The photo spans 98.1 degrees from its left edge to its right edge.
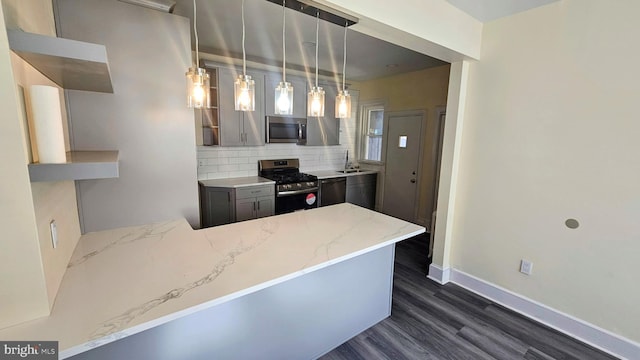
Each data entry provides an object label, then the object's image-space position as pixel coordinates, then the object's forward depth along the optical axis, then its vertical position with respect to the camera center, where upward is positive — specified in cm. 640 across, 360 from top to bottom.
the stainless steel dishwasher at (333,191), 457 -85
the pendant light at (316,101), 182 +25
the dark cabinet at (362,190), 497 -91
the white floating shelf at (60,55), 90 +27
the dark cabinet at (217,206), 360 -89
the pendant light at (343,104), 193 +25
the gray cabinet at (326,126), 466 +24
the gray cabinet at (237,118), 363 +27
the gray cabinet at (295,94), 401 +67
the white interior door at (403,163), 454 -37
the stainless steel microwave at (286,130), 414 +14
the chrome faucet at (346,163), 549 -45
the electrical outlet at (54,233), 118 -43
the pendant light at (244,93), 159 +25
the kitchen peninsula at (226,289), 106 -66
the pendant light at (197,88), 150 +27
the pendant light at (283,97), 171 +26
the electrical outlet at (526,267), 243 -107
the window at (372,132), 530 +17
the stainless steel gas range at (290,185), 402 -68
